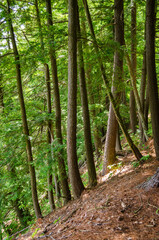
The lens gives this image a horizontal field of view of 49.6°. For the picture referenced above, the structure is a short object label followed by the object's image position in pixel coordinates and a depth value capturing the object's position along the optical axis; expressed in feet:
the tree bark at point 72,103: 17.95
